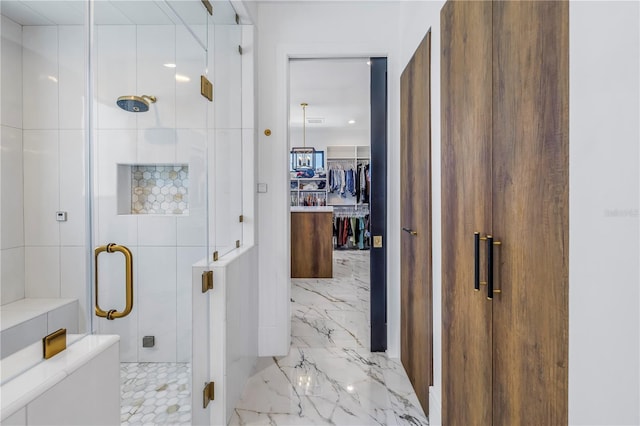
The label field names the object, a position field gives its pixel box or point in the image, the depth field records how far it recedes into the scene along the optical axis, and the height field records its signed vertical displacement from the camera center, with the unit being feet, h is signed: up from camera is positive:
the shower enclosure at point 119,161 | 2.41 +0.50
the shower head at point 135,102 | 4.03 +1.33
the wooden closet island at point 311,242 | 16.44 -1.64
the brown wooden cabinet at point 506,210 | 2.55 -0.02
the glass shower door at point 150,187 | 3.60 +0.27
